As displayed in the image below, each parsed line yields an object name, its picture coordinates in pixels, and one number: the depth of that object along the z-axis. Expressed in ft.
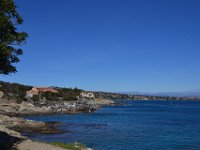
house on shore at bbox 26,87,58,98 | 380.24
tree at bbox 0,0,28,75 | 59.34
